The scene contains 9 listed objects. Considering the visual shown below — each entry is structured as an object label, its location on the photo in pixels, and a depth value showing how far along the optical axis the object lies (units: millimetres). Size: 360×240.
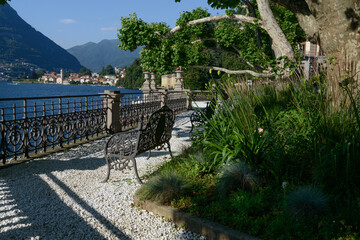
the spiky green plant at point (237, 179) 3549
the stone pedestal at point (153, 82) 20019
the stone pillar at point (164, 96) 14527
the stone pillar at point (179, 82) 21341
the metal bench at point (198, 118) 7457
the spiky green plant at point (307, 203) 2799
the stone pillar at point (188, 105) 18781
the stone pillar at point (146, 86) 18652
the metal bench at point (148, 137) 4703
